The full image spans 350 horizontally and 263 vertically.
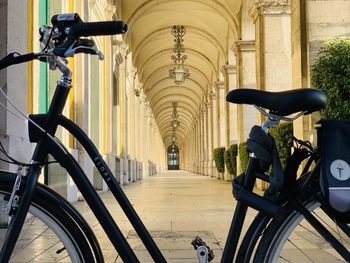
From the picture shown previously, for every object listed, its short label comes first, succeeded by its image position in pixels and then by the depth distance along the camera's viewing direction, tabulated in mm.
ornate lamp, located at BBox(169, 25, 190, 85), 18594
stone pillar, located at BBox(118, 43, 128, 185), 17328
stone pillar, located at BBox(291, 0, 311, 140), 8773
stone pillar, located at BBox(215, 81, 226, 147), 24812
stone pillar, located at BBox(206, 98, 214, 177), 29984
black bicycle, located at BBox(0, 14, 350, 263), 1764
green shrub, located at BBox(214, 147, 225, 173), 22172
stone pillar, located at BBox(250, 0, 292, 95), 12625
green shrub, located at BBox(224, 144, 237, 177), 17812
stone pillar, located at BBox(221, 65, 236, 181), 20406
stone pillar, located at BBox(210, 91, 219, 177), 27609
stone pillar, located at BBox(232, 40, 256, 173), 16141
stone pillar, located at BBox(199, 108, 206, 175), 37281
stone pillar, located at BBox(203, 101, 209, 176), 33838
